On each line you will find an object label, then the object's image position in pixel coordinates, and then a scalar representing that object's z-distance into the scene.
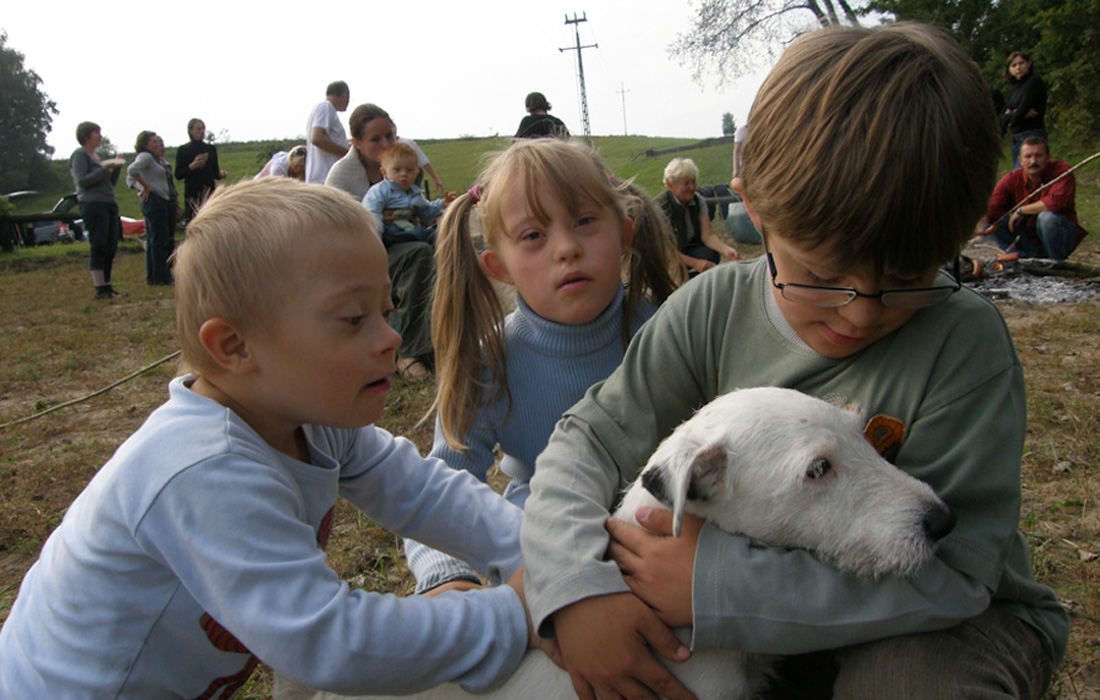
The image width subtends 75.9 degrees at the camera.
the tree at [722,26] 28.92
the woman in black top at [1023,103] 11.98
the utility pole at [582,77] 38.44
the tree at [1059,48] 20.97
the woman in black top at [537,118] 8.30
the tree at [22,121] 56.06
